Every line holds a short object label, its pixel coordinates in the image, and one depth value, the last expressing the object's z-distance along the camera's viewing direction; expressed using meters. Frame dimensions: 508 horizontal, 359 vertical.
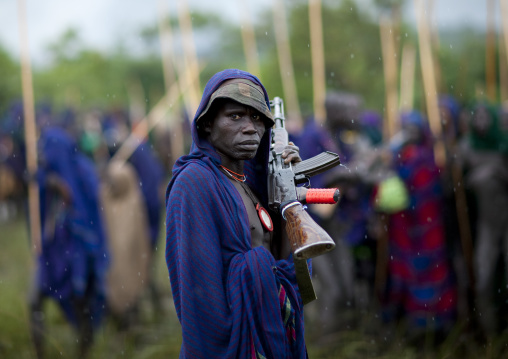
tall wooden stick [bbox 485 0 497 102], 6.38
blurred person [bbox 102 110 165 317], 8.38
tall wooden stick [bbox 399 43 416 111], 8.40
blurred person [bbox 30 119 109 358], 6.04
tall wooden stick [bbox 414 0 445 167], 6.32
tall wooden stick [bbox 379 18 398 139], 6.75
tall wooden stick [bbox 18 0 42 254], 6.16
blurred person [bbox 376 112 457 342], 6.58
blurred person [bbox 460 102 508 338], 6.13
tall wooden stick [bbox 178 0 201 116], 7.23
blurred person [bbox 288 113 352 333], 6.01
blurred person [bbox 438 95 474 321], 6.26
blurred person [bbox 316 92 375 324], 6.20
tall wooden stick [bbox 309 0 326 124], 7.50
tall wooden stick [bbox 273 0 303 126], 8.64
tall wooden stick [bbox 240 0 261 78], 8.30
